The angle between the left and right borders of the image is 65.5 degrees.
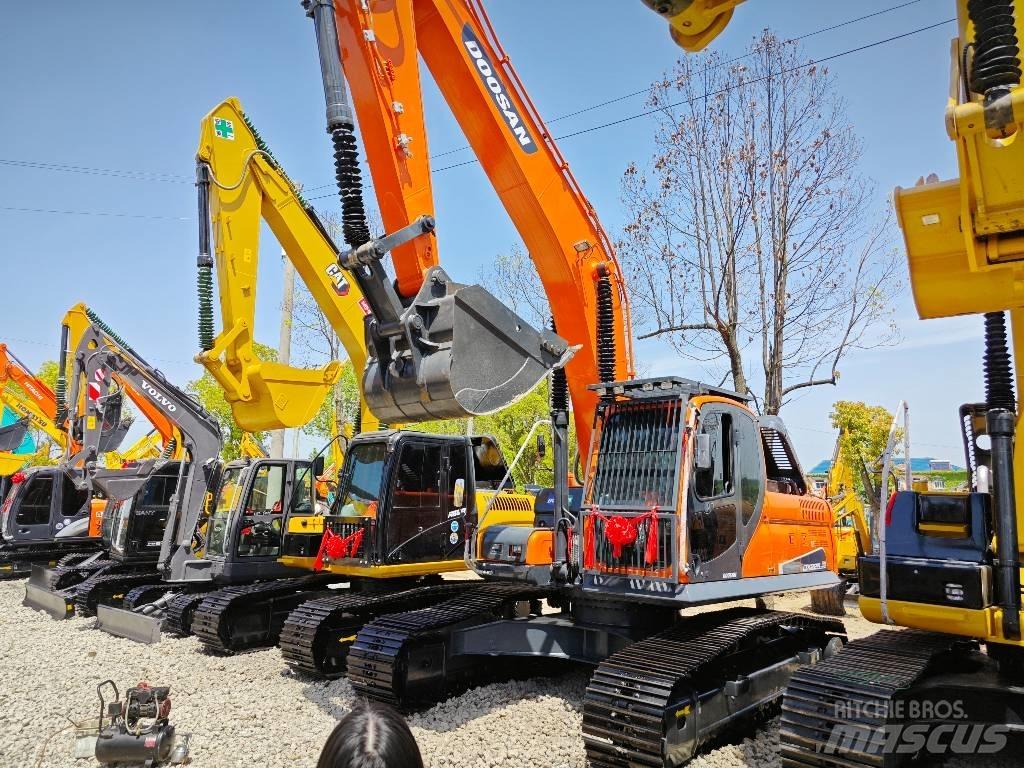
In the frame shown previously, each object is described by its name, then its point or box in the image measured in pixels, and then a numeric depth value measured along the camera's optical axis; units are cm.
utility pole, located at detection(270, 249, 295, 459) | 1951
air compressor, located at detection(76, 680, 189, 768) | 517
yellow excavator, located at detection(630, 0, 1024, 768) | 321
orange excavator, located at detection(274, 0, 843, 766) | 466
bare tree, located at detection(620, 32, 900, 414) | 1323
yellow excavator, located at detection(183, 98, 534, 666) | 812
